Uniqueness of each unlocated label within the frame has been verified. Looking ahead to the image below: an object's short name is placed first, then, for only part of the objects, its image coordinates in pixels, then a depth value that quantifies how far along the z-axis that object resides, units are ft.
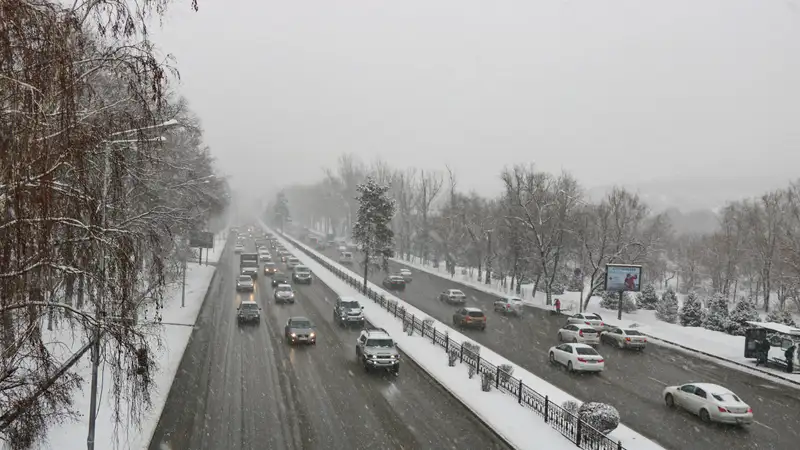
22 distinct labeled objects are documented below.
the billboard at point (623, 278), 138.51
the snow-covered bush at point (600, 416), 50.14
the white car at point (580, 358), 82.02
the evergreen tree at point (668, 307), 150.10
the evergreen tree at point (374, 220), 164.86
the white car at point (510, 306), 143.02
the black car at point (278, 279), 170.30
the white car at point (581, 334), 104.27
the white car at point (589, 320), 121.39
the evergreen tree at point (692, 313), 137.28
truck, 199.00
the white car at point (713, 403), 59.72
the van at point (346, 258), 279.49
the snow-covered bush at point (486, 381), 68.36
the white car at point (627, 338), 104.32
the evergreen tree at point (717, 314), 129.29
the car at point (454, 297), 159.63
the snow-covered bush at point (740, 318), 123.34
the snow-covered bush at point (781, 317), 119.46
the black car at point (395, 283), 186.25
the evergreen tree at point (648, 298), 167.63
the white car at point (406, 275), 209.60
